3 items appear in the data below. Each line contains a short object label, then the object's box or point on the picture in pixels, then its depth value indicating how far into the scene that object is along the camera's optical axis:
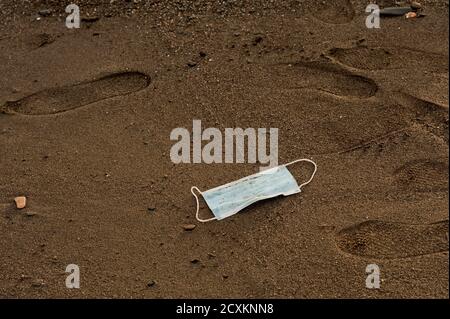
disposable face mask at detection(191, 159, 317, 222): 2.73
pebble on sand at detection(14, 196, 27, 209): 2.81
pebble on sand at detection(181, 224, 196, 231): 2.69
